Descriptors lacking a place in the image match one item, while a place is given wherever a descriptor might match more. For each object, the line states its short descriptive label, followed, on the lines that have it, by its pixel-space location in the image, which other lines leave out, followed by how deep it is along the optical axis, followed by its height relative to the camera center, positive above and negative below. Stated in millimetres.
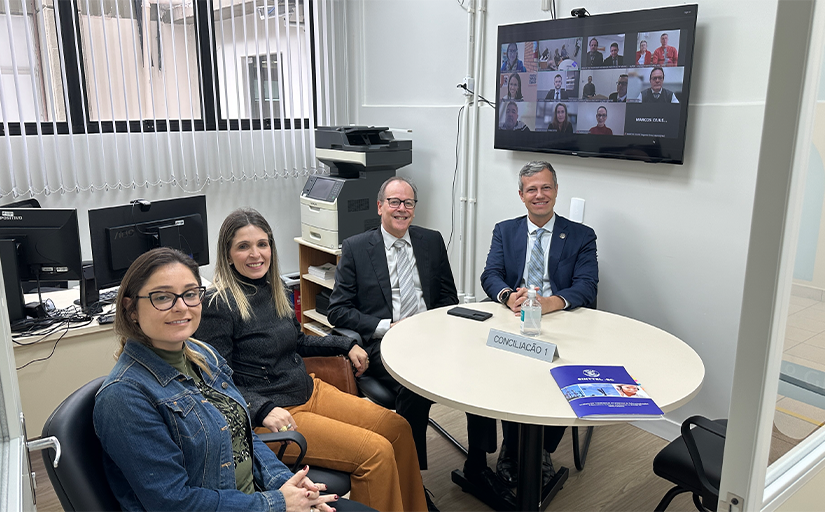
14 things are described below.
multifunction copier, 3848 -362
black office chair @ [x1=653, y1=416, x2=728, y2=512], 1833 -1059
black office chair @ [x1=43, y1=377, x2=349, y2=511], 1282 -717
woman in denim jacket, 1345 -687
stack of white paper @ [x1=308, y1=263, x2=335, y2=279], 4105 -990
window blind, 3498 +214
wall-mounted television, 2715 +196
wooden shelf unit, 4223 -1109
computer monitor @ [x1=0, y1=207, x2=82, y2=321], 2500 -482
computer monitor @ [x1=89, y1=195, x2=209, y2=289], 2564 -470
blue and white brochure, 1645 -767
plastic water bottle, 2262 -715
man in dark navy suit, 2785 -603
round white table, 1743 -785
